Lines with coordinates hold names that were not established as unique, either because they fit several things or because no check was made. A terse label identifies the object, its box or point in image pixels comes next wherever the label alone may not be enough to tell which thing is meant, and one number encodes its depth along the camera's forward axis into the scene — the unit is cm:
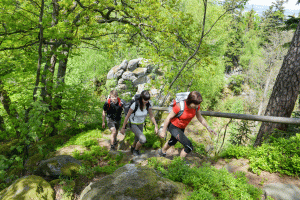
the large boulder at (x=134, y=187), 221
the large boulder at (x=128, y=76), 2340
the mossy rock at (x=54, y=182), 383
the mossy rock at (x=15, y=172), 525
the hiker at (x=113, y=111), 511
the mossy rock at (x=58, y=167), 405
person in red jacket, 331
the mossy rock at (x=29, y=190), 311
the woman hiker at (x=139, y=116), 426
